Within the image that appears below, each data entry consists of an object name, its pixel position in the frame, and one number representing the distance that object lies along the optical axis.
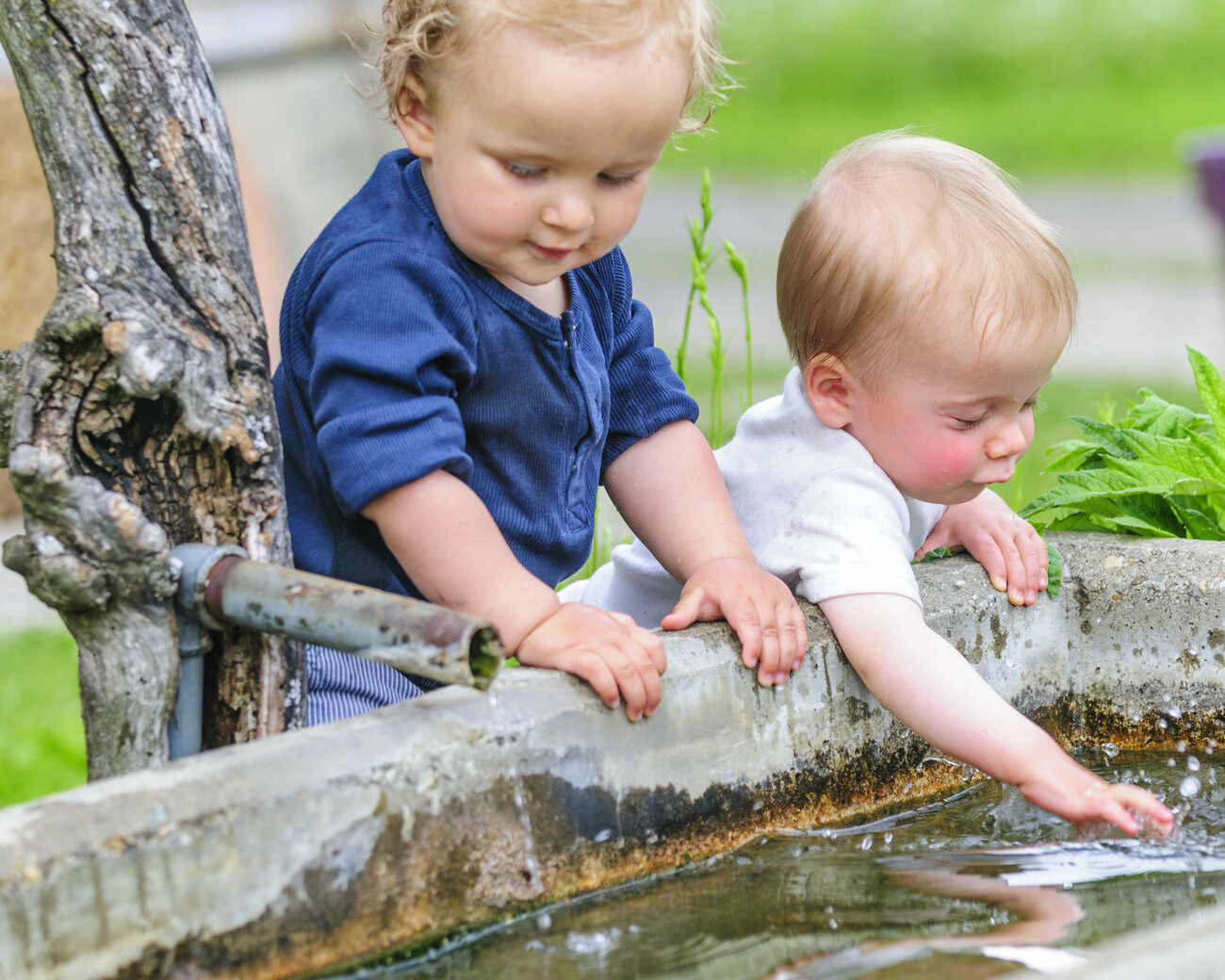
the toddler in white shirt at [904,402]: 2.22
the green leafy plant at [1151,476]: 2.40
